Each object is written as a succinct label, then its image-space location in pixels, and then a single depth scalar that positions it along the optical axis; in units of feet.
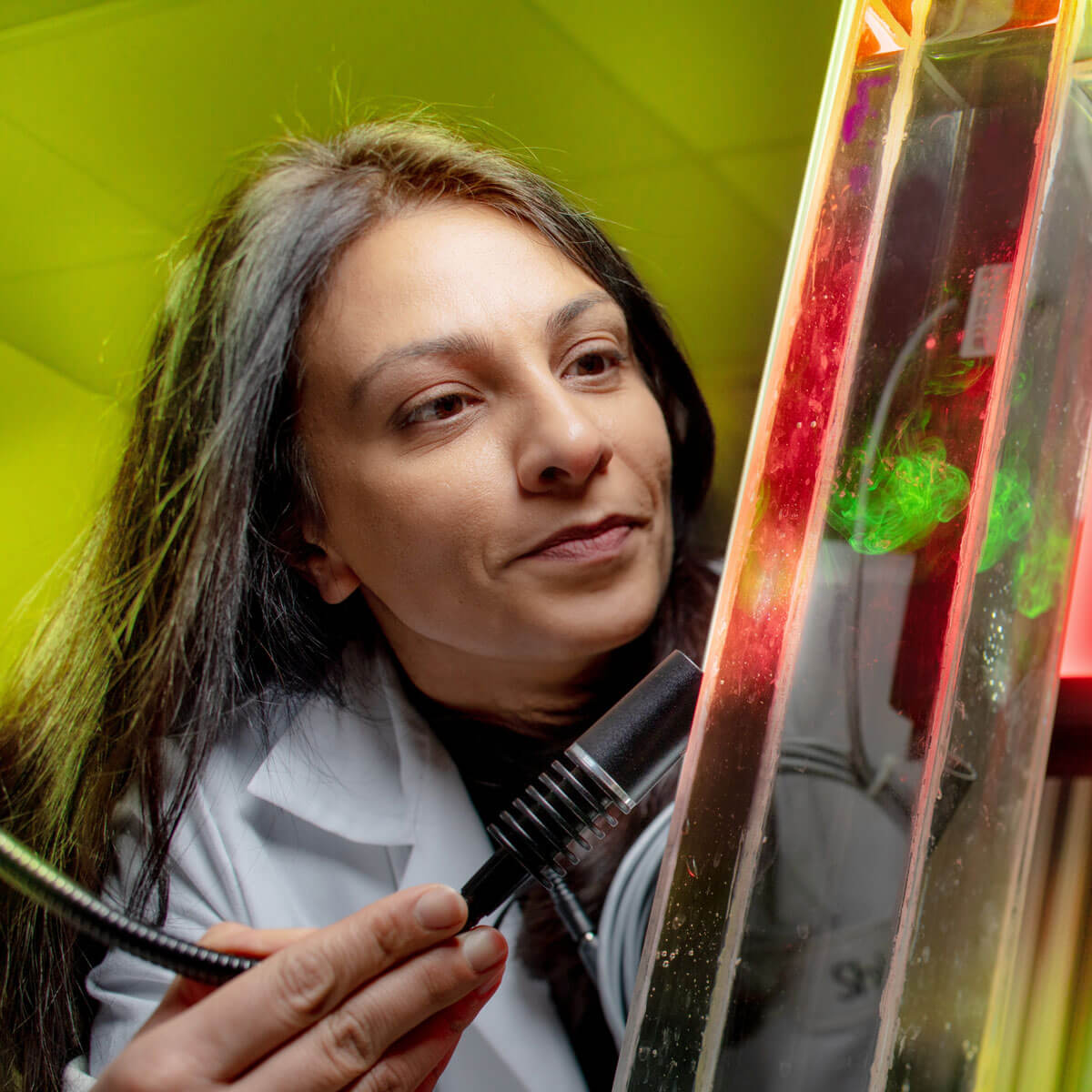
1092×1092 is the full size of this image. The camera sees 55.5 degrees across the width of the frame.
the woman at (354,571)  1.85
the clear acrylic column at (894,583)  1.13
